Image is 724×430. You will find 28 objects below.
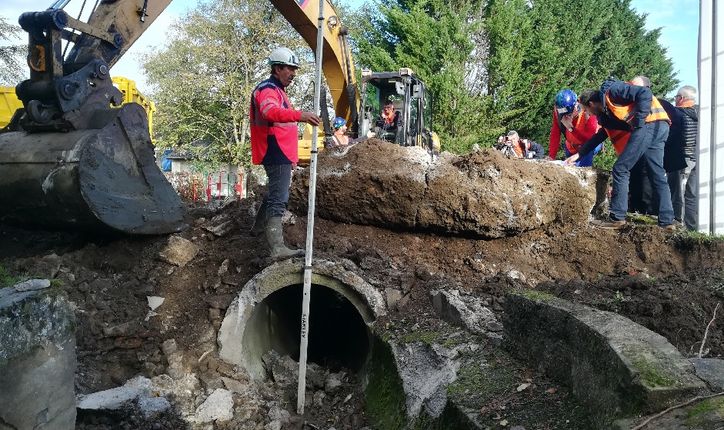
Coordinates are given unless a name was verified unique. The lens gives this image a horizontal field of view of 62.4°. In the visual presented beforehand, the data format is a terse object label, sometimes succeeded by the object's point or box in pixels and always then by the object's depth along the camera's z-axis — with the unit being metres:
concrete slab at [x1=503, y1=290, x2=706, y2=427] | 2.24
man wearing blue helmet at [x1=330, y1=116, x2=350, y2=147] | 8.36
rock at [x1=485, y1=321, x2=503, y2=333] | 3.97
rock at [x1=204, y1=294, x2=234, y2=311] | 4.95
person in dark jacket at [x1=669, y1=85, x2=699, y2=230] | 6.84
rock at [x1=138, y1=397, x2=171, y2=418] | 4.15
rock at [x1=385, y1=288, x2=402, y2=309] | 4.84
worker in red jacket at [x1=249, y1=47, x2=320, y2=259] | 4.92
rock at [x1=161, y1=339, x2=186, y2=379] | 4.60
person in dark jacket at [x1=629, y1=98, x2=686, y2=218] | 6.80
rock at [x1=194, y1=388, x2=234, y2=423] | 4.38
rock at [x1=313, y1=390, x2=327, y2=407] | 4.91
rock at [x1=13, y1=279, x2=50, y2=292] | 2.56
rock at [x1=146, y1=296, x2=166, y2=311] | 4.98
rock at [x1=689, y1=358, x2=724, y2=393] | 2.33
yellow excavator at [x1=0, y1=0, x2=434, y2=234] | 4.48
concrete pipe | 4.86
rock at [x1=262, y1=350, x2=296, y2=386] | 5.25
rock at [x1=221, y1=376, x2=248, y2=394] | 4.68
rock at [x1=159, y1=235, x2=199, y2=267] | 5.28
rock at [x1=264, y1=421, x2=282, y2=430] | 4.37
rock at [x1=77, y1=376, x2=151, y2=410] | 3.93
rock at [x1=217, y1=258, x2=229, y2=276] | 5.25
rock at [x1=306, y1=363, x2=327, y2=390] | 5.22
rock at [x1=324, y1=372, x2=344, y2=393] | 5.22
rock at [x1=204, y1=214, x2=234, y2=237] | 5.76
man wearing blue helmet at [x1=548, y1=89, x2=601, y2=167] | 7.34
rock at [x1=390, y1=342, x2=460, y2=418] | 3.54
